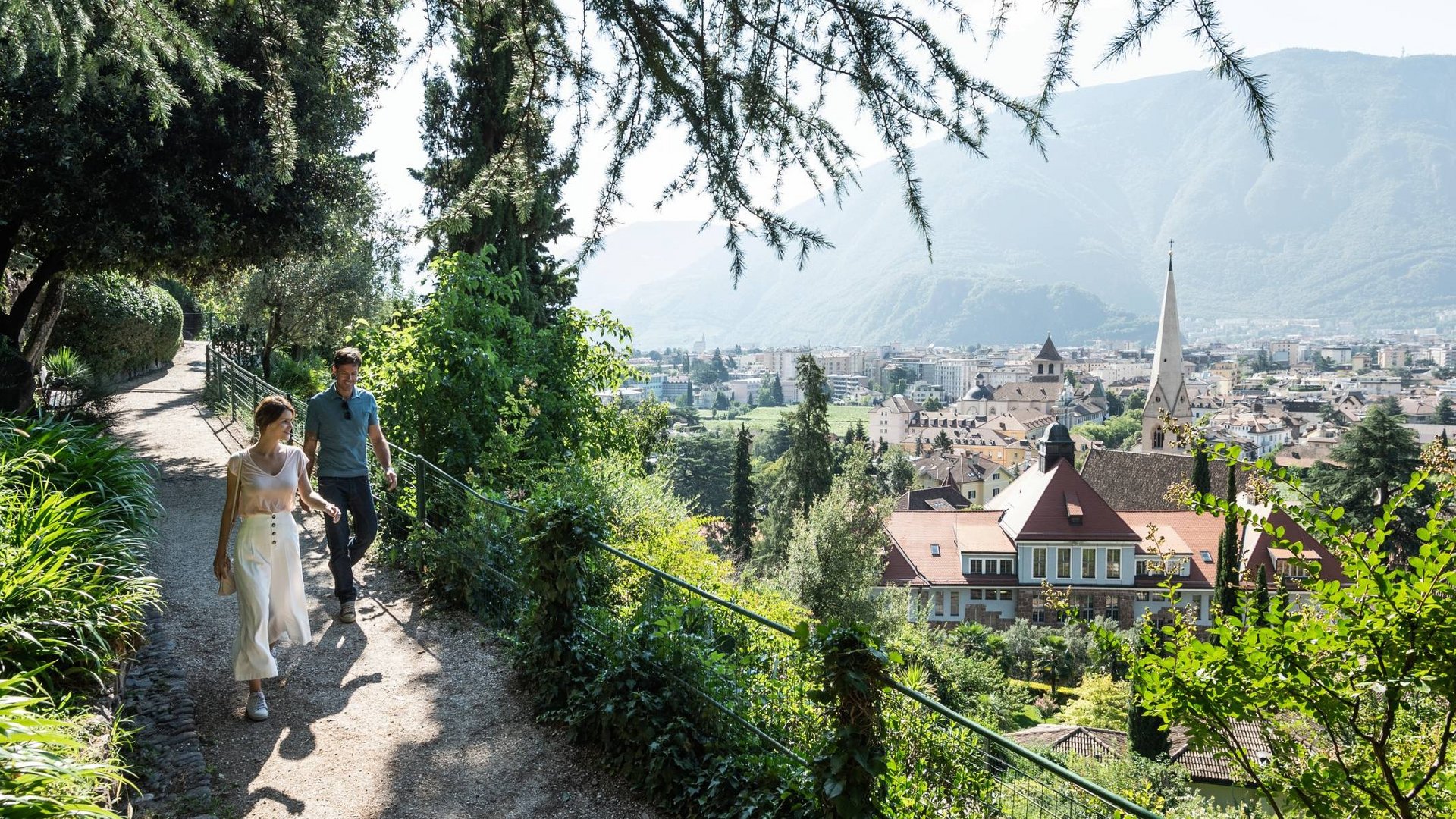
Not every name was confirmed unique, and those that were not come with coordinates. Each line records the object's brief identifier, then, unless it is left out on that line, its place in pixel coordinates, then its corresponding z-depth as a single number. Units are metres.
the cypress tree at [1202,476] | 43.60
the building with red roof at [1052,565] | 46.81
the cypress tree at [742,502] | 49.59
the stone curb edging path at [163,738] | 3.64
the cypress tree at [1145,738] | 22.12
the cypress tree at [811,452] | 43.97
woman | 4.48
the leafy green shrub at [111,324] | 17.39
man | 5.72
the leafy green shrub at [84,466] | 6.09
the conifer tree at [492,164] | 4.15
